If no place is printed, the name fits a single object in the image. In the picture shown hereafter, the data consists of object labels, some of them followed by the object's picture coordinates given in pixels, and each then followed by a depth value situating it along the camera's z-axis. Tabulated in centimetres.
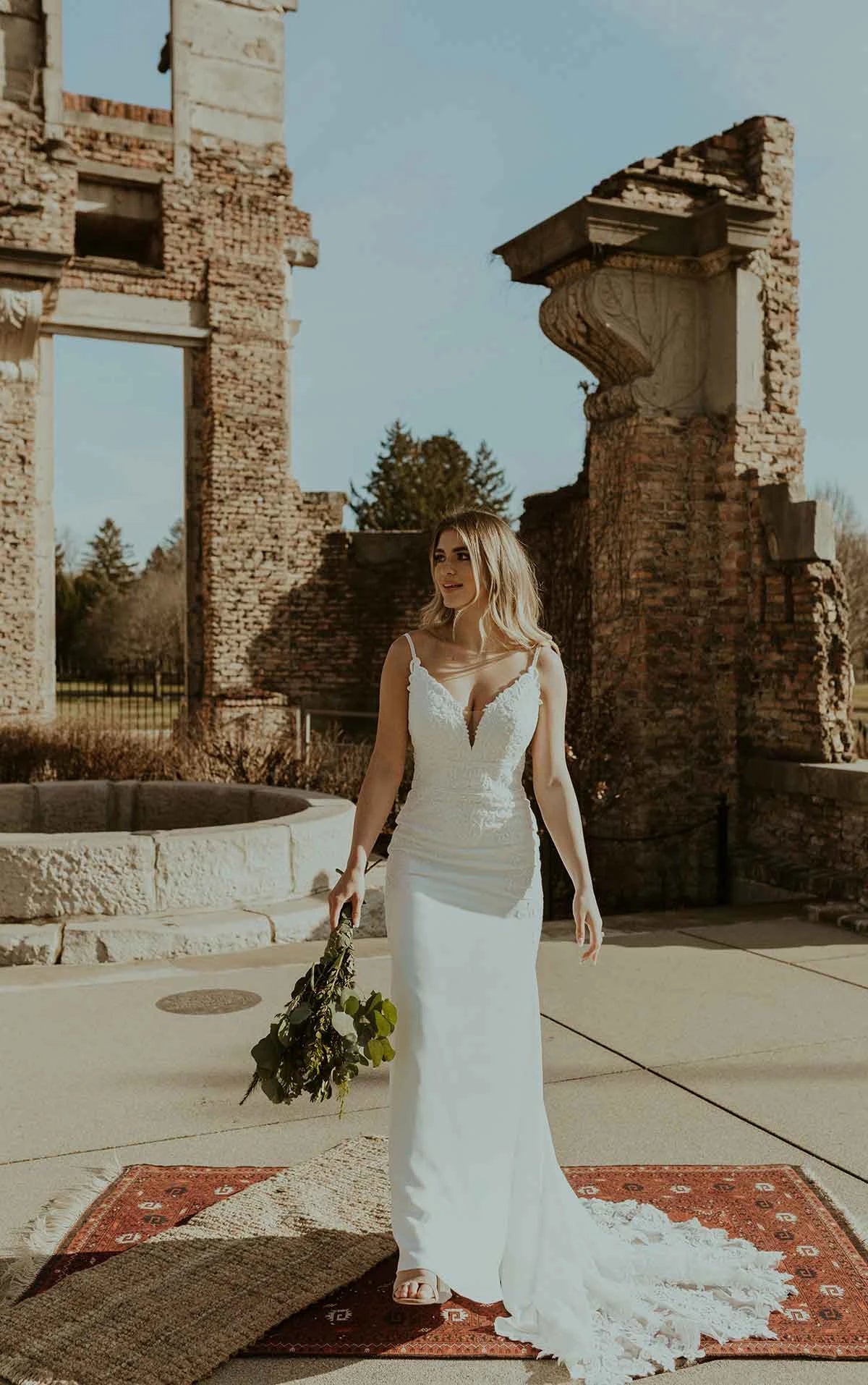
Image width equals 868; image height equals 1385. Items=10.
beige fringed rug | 273
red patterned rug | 285
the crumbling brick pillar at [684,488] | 957
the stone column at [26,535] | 1647
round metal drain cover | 575
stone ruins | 919
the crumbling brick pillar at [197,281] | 1680
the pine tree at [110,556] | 5612
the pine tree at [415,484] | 4728
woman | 291
